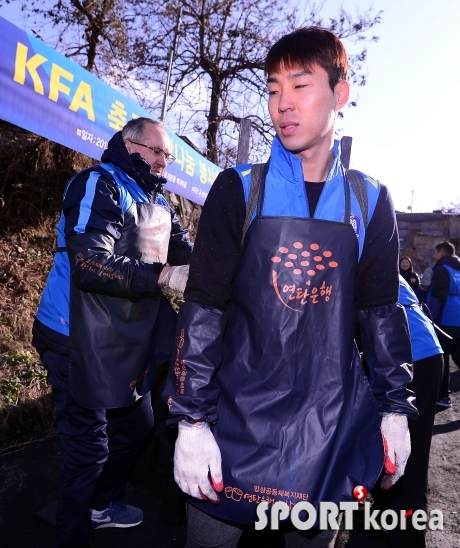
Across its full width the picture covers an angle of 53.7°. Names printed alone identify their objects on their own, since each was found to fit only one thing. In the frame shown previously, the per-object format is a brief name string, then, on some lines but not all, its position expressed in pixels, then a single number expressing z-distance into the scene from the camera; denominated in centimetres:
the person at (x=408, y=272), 897
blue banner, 358
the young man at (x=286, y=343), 133
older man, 213
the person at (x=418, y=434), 257
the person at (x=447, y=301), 640
